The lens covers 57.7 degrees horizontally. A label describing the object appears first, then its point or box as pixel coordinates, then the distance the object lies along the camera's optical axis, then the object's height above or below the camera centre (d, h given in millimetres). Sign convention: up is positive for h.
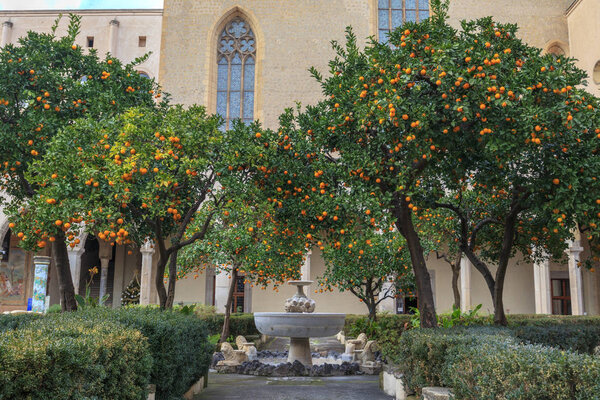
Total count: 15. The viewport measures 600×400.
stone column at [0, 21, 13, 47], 25953 +11721
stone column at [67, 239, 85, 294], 21562 +875
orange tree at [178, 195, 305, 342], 12703 +720
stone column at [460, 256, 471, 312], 21578 +37
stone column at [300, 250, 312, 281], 21609 +557
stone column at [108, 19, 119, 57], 25672 +11572
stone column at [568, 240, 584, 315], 20453 +233
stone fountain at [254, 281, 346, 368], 9266 -687
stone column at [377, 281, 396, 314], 20922 -764
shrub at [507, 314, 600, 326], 14725 -892
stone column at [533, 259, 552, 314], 21062 -83
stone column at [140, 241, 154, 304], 22047 +336
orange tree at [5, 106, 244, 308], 6242 +1329
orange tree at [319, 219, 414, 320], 13938 +583
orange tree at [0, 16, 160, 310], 8109 +2875
